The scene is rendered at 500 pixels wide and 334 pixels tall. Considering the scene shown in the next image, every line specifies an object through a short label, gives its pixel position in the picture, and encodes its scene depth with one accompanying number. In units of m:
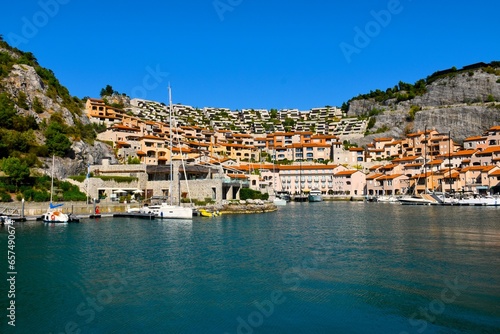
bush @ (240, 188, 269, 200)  50.53
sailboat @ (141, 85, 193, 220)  36.28
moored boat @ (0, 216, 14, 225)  30.40
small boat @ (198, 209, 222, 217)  39.38
